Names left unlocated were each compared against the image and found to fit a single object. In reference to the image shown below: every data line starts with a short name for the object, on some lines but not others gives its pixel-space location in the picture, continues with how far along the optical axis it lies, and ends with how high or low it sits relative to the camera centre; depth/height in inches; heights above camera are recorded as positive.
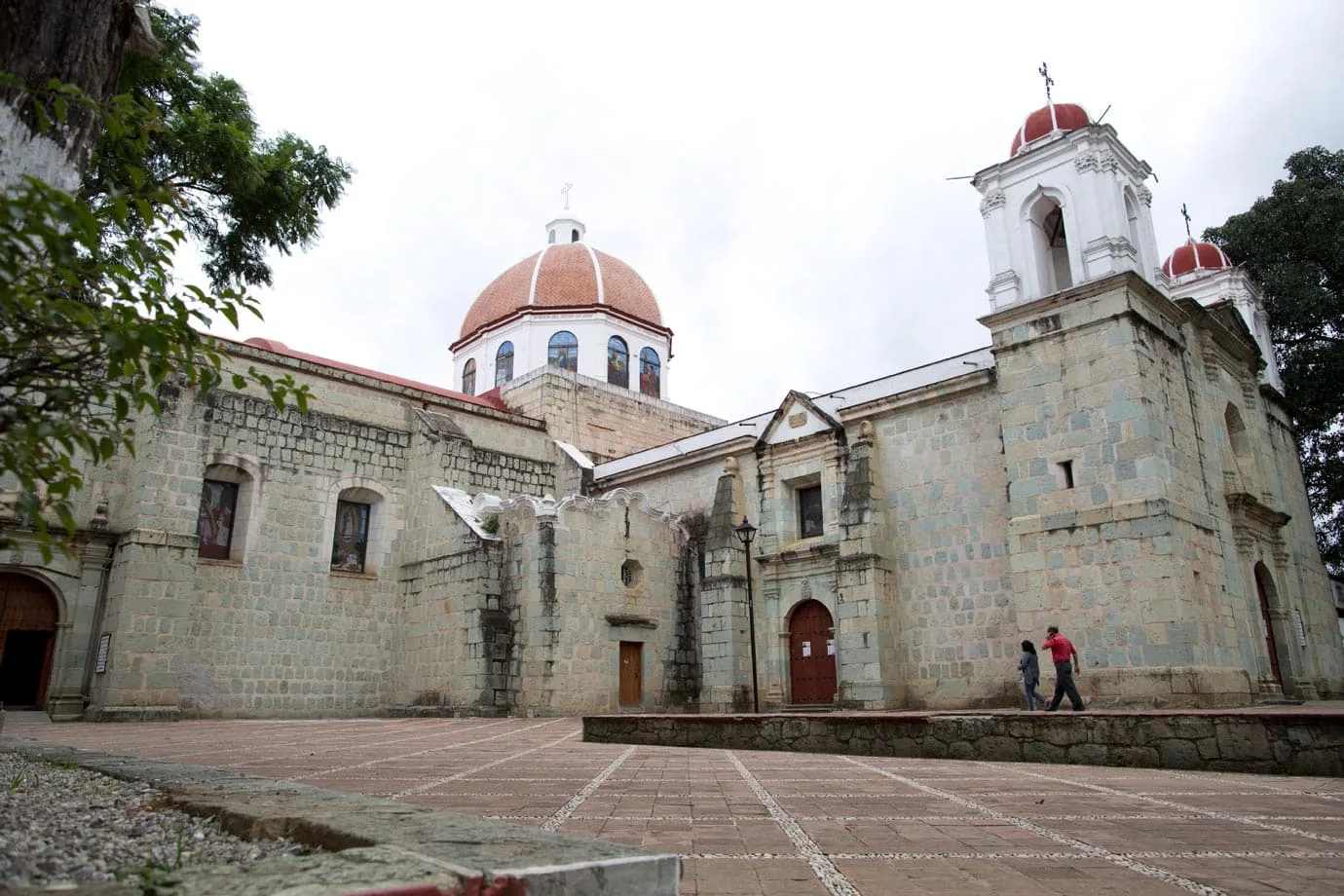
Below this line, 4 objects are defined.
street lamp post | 594.5 +101.4
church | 529.0 +101.6
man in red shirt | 425.1 +7.8
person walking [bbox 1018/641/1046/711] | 461.4 +7.5
